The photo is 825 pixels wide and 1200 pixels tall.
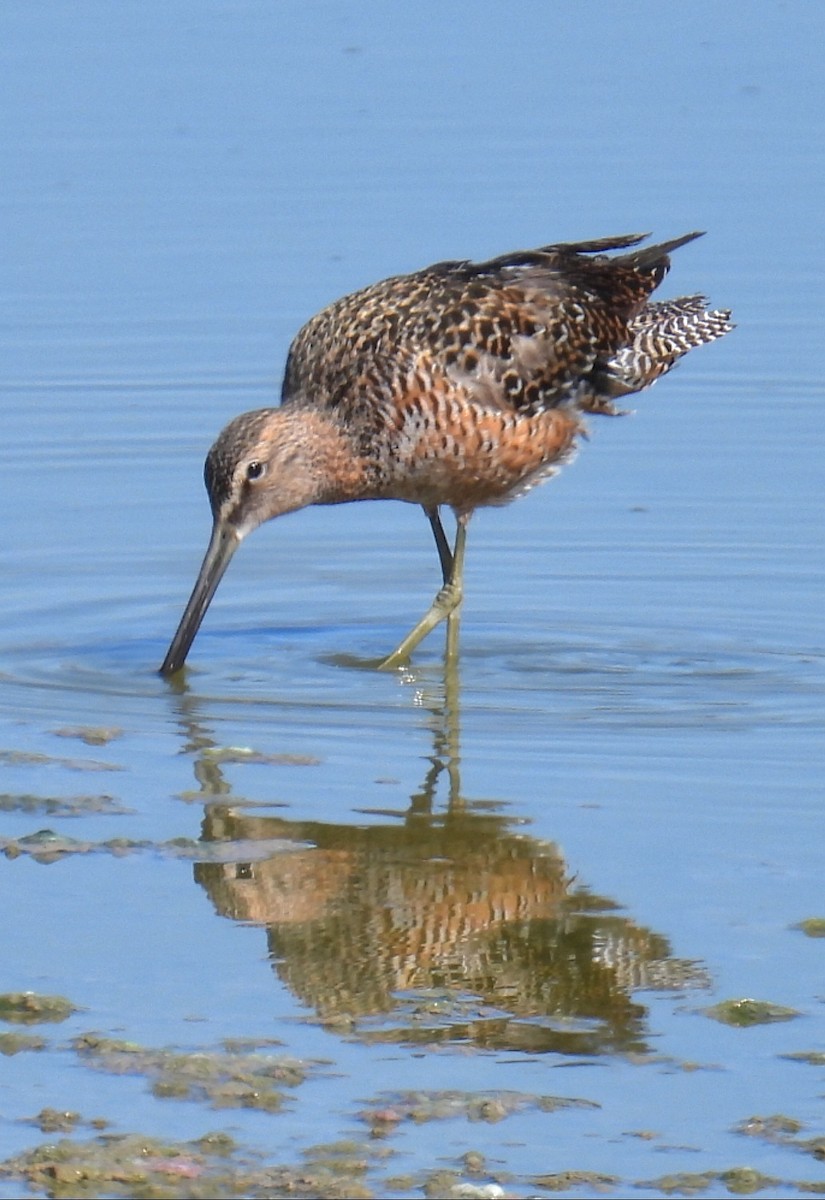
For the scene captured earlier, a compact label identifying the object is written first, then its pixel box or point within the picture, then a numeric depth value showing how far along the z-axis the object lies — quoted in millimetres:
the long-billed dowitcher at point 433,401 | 15805
